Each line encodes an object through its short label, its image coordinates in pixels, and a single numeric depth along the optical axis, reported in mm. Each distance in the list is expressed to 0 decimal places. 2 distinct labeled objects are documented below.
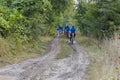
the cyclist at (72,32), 24370
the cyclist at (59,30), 34875
